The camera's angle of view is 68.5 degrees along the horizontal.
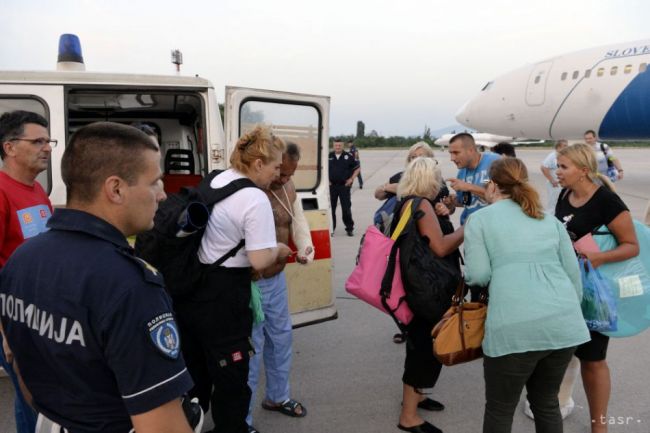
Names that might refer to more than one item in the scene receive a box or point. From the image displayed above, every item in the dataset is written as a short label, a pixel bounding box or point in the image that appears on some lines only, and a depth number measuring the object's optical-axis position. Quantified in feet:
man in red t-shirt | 8.14
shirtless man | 9.26
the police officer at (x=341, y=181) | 28.94
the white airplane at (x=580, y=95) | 43.62
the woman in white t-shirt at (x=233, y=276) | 7.19
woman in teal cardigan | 6.92
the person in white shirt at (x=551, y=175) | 25.29
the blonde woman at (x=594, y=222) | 8.43
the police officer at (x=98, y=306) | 3.48
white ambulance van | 10.39
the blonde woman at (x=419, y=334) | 9.13
